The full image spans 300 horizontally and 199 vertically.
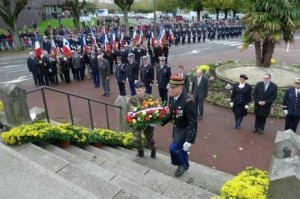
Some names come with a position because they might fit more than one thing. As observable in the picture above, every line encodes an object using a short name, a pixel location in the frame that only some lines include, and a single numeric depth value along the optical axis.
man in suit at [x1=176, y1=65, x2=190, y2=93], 9.35
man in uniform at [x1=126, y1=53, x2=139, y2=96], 11.30
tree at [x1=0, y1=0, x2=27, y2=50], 23.69
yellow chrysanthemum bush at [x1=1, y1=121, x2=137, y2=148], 4.95
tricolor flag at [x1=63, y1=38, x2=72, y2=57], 13.96
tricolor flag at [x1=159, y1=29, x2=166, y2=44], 17.66
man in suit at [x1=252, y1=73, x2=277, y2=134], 7.80
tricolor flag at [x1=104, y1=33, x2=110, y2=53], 15.47
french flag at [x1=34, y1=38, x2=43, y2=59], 13.15
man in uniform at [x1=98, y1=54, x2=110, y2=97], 11.80
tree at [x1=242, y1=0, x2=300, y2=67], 11.55
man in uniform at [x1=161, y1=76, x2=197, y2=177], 4.91
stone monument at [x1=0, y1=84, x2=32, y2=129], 5.44
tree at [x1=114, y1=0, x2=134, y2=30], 31.53
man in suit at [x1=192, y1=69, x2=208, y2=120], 8.97
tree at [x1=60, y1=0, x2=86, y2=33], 28.23
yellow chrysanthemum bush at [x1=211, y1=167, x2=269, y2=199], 3.41
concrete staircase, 3.50
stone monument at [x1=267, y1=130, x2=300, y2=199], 2.53
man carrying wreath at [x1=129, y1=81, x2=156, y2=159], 5.77
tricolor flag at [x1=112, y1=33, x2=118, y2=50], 16.40
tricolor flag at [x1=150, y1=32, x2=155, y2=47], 18.09
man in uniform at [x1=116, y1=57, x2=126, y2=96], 11.28
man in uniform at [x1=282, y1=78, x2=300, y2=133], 7.30
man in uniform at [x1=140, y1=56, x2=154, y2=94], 10.77
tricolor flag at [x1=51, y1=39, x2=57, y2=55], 14.11
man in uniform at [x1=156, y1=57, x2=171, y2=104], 10.27
